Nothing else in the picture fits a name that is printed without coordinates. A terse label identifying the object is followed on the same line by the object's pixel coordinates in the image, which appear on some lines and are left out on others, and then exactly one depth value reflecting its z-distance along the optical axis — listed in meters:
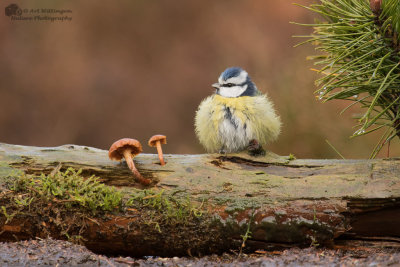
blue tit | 5.77
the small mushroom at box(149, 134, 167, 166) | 5.20
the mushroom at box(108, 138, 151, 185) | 4.89
